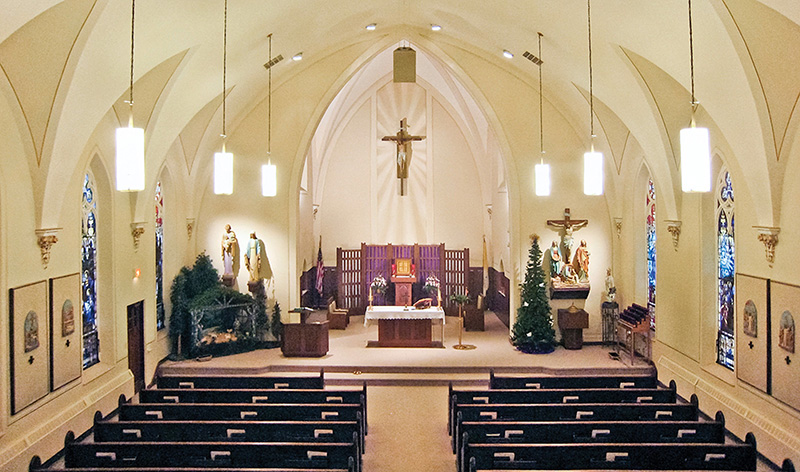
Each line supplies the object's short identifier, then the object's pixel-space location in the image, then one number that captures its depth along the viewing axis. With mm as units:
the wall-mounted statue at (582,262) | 14719
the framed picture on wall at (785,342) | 8227
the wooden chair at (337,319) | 17250
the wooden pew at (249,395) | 8820
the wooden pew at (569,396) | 8625
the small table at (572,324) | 14453
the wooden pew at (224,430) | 7391
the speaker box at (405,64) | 14172
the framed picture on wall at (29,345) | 8133
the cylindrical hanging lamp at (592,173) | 8867
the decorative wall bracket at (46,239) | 8664
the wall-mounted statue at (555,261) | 14719
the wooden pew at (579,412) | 7952
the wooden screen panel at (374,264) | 19169
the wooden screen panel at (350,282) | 19297
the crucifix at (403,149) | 16609
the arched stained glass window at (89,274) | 10742
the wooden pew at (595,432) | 7285
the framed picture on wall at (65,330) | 9180
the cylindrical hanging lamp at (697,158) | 6055
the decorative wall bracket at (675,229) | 11805
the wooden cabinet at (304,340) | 13906
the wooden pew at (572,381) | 9355
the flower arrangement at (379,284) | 17547
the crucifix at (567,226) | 14688
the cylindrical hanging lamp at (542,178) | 11320
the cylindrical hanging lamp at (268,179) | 10156
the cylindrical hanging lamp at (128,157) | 5988
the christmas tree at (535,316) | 14109
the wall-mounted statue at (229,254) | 14312
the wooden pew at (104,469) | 6039
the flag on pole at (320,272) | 19172
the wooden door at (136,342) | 12172
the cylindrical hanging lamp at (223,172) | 8547
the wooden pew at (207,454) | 6594
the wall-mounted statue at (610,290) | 14659
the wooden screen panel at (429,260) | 19344
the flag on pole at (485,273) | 19312
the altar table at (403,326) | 14820
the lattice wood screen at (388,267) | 19172
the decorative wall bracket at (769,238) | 8578
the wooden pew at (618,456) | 6500
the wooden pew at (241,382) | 9414
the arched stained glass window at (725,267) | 10539
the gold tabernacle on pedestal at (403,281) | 17967
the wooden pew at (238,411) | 8133
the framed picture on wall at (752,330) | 9008
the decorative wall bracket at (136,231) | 11852
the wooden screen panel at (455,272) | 19109
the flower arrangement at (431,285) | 17892
